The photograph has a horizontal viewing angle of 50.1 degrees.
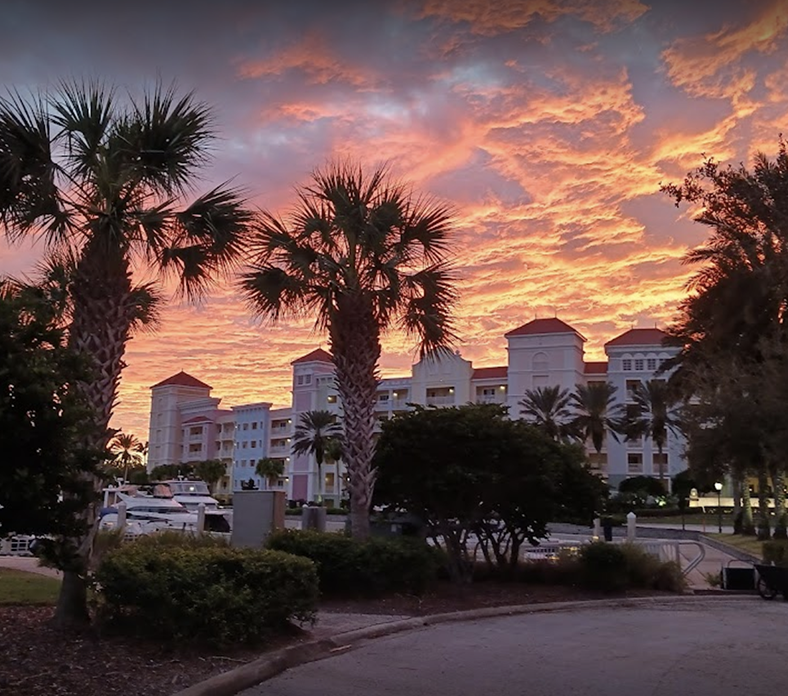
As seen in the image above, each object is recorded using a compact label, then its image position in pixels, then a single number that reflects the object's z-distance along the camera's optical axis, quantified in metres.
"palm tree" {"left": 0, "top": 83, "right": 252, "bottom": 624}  9.67
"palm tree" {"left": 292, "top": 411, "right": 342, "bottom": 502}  82.06
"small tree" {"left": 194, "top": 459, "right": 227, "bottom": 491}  107.81
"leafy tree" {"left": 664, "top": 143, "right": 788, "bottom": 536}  19.80
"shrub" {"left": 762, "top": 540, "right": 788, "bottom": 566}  18.33
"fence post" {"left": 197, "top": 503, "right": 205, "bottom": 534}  23.29
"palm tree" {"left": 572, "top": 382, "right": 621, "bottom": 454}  72.56
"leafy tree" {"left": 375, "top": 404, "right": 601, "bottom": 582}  15.47
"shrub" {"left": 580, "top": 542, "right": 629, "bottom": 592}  15.62
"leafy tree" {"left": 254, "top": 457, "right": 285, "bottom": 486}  99.31
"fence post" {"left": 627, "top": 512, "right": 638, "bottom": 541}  21.62
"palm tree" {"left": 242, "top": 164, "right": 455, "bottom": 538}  15.40
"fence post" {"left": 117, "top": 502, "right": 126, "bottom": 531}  23.26
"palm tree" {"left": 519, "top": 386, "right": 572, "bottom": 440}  71.03
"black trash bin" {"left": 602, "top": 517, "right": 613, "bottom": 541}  31.83
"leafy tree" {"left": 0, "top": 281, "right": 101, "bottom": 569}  6.87
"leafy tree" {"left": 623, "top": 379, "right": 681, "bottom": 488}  64.00
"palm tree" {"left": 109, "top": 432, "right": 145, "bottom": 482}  126.06
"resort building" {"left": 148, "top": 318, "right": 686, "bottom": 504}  83.12
